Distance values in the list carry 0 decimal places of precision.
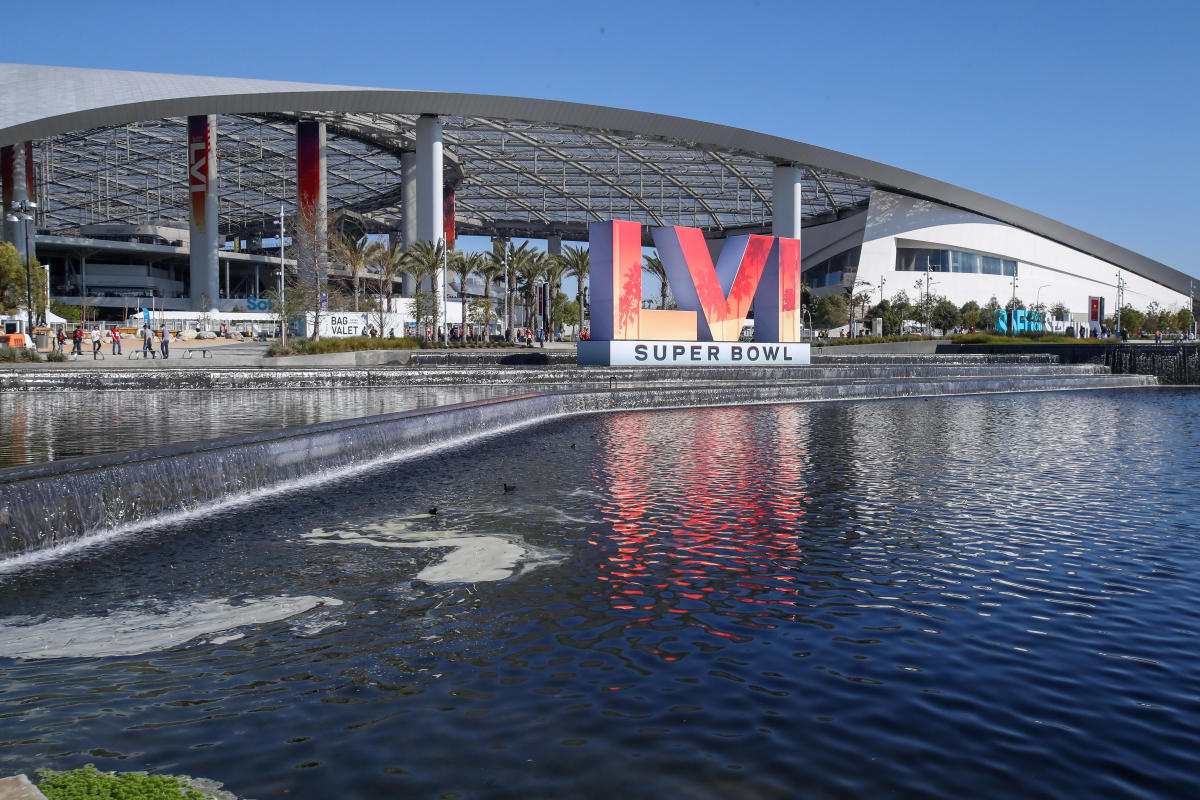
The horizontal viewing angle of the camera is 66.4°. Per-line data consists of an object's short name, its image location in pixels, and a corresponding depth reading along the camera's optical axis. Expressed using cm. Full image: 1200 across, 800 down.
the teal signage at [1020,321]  7456
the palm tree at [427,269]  5481
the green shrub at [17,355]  3444
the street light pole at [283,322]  4415
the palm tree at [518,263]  6288
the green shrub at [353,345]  4125
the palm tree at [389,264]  5581
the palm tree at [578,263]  6656
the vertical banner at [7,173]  6825
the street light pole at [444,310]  5483
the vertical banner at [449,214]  8125
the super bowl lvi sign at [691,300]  3412
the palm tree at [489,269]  6438
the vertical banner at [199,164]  6272
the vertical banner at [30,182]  6714
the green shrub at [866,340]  6738
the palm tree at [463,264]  6331
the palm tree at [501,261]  6319
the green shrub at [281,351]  4111
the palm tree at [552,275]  6788
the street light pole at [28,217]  4157
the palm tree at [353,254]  5575
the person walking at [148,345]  4097
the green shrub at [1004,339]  6046
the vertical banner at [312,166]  6188
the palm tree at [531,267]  6469
